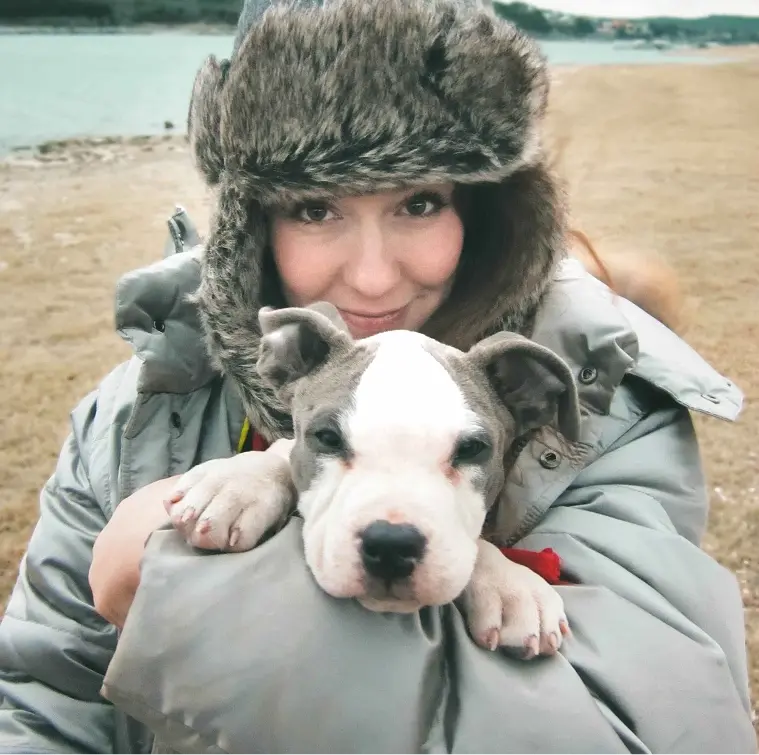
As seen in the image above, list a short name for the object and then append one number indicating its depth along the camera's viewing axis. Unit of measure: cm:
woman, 58
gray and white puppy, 58
